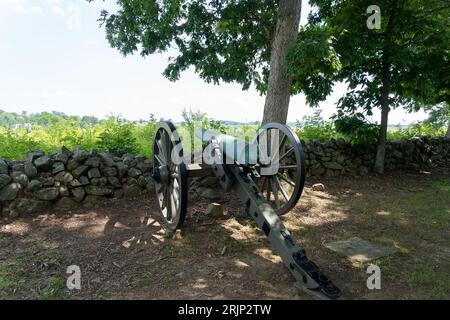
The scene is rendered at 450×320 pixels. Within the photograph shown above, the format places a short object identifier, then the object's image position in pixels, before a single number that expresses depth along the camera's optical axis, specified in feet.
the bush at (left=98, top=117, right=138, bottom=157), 19.89
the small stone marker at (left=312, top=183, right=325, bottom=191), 21.53
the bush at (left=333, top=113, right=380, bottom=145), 24.81
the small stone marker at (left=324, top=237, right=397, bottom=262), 12.63
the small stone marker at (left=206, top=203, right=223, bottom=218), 15.79
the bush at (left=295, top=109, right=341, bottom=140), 26.96
